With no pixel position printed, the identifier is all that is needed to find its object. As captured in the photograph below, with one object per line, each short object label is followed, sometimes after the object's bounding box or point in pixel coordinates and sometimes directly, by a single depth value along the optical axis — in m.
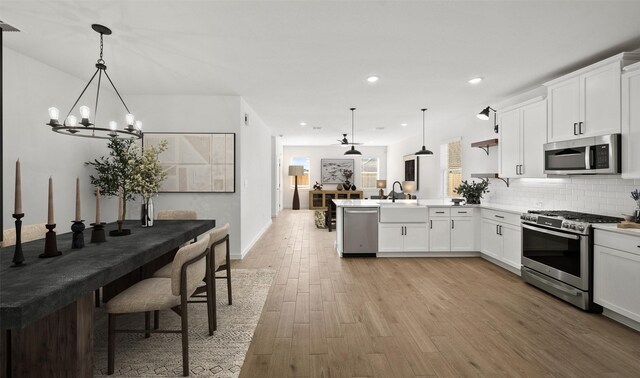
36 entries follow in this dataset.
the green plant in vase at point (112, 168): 4.38
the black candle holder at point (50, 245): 2.02
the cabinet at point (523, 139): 4.04
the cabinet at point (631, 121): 2.92
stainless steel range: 3.14
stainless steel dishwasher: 5.27
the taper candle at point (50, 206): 1.97
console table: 11.86
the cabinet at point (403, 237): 5.26
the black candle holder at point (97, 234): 2.48
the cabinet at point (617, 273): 2.72
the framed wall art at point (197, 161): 5.08
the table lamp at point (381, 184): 11.40
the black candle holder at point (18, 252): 1.84
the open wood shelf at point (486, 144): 5.03
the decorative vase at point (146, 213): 3.24
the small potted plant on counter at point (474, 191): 5.32
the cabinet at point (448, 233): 5.25
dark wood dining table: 1.37
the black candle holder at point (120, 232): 2.80
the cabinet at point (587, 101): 3.10
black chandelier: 2.49
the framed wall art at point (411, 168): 9.05
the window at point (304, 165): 12.75
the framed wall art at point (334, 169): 12.71
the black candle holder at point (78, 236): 2.27
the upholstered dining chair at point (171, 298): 2.12
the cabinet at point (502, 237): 4.26
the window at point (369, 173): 12.87
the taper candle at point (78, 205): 2.19
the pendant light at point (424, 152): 5.89
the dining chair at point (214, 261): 2.72
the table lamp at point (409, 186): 6.11
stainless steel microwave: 3.11
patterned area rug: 2.22
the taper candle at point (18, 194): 1.75
